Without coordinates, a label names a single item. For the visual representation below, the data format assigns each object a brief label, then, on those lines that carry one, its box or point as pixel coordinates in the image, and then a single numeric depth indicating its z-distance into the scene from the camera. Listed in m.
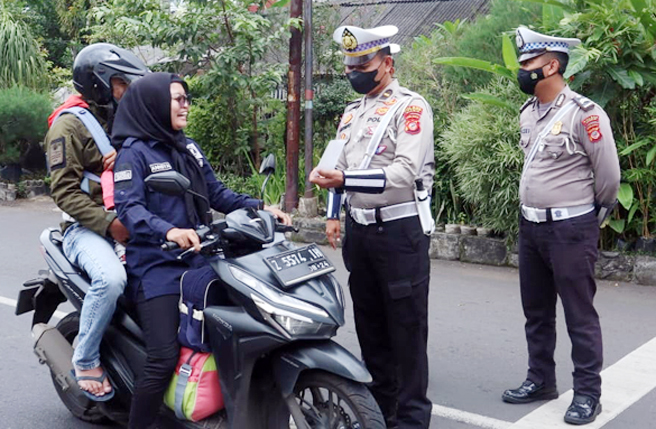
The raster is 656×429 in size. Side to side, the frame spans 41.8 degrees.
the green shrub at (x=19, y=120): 12.55
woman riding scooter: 3.87
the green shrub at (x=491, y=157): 7.82
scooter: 3.51
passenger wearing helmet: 4.01
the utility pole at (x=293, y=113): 9.92
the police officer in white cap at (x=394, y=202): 4.12
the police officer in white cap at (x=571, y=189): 4.51
